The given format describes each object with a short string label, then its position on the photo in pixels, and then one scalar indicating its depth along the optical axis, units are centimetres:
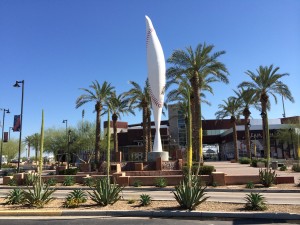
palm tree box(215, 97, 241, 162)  3924
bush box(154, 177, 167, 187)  1560
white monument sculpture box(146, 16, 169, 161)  2693
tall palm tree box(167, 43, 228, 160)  2467
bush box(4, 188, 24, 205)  997
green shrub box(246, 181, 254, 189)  1422
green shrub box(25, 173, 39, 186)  1674
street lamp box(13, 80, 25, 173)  2275
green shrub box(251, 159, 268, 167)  2870
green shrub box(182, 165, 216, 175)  1817
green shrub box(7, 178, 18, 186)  1790
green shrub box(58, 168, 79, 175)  2234
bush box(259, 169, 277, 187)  1454
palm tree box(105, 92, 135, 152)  3400
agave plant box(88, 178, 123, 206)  939
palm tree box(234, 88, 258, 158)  3573
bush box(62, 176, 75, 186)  1721
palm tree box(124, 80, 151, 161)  3220
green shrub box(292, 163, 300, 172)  2268
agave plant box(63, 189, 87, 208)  920
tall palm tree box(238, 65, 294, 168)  2870
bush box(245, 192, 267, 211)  831
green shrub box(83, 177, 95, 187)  1657
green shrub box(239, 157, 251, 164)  3424
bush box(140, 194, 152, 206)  926
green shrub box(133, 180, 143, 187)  1611
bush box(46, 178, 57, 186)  1678
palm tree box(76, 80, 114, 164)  3075
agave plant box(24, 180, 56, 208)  947
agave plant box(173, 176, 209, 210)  861
